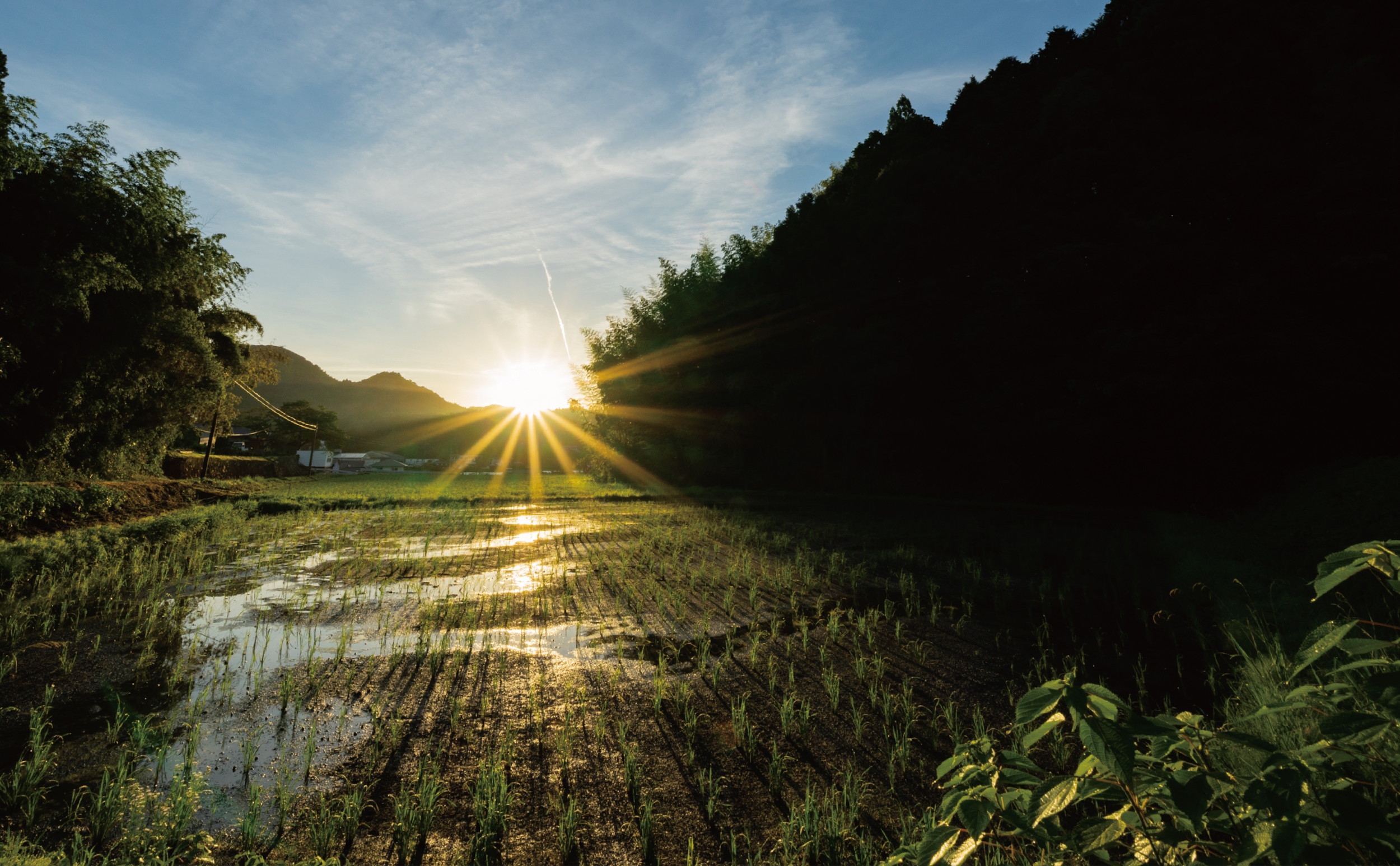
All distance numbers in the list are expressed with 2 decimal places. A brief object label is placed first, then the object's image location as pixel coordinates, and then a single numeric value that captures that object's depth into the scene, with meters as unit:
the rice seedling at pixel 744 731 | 3.70
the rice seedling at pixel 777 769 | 3.30
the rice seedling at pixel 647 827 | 2.77
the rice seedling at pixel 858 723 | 3.87
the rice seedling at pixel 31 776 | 2.83
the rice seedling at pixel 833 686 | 4.36
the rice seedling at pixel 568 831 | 2.77
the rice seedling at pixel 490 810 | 2.71
